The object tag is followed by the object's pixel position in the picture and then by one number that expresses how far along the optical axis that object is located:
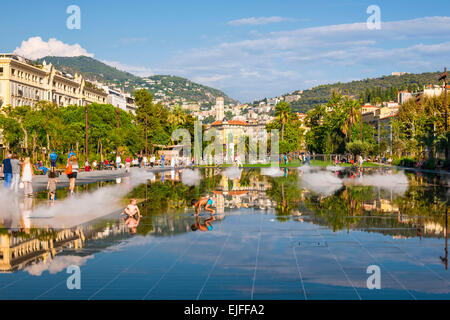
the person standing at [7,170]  21.84
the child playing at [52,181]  19.89
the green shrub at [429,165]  49.58
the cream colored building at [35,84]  76.38
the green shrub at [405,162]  59.20
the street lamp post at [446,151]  46.45
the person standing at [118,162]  51.59
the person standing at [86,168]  43.72
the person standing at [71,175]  21.69
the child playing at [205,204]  13.32
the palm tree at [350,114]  88.56
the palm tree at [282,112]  118.50
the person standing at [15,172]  20.76
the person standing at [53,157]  27.52
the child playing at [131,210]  12.81
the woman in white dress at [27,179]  20.13
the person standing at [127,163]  44.44
